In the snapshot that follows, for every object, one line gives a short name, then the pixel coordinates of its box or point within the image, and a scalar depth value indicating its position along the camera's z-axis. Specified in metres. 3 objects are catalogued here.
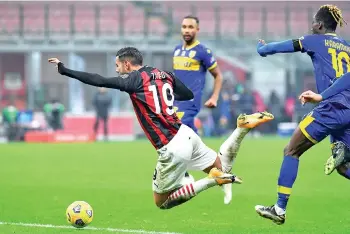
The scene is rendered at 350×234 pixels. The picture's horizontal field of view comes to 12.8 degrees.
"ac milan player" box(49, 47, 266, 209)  16.88
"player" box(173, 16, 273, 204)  25.57
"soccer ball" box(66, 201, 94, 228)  17.89
